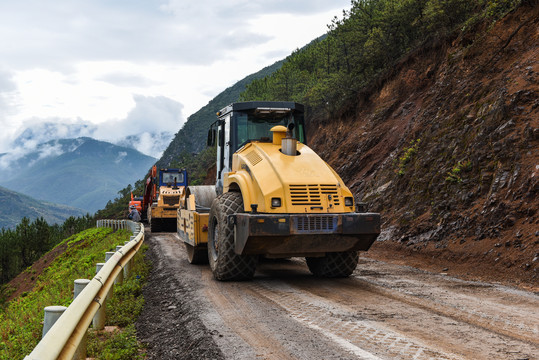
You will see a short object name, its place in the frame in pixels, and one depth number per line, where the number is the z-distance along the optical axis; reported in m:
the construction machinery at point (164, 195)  27.48
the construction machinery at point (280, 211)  7.82
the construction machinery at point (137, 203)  40.29
